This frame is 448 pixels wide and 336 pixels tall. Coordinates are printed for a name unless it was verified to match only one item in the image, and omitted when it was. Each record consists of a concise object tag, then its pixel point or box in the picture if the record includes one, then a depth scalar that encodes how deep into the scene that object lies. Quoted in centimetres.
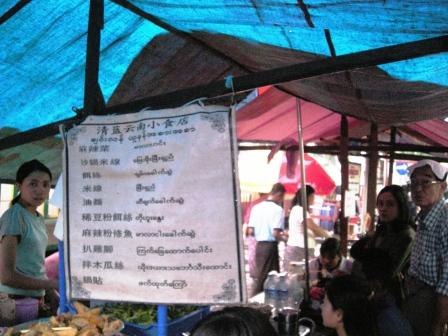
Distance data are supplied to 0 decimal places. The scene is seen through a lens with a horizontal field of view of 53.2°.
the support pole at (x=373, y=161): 655
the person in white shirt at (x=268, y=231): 719
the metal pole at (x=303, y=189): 451
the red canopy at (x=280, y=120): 525
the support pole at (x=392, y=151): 693
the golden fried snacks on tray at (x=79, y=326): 183
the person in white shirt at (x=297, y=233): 686
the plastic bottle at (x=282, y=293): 355
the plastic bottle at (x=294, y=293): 368
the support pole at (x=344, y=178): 618
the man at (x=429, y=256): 304
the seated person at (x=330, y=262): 522
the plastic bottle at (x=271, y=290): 362
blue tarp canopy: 184
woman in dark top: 368
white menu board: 156
